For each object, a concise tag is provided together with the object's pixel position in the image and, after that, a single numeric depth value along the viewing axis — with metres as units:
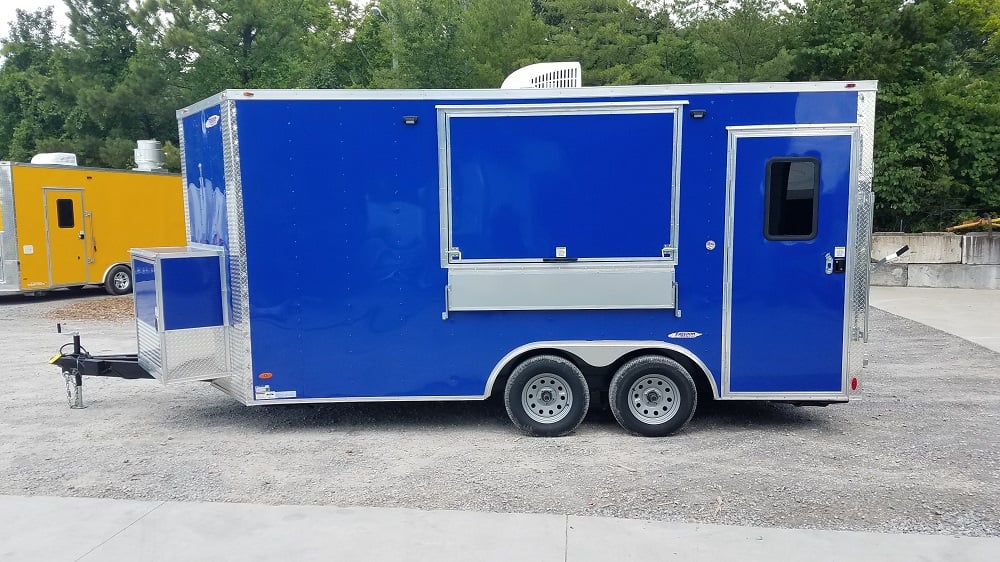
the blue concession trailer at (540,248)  5.79
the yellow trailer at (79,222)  14.20
